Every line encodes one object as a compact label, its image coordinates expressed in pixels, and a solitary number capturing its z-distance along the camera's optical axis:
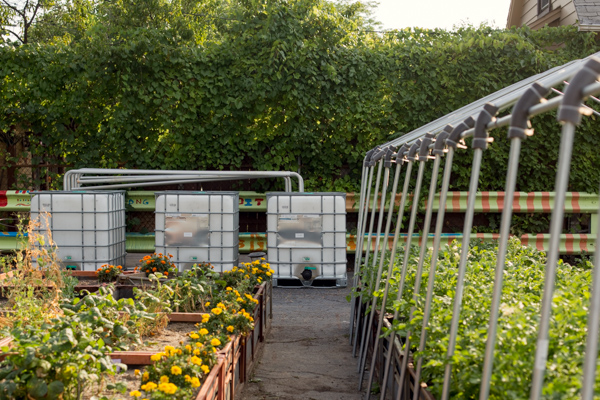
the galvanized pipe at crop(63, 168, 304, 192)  10.29
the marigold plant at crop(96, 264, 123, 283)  7.28
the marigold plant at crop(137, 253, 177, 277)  7.35
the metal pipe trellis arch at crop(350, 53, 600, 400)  1.98
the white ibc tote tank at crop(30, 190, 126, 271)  9.27
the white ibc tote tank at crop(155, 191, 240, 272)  9.37
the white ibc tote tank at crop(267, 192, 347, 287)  9.54
